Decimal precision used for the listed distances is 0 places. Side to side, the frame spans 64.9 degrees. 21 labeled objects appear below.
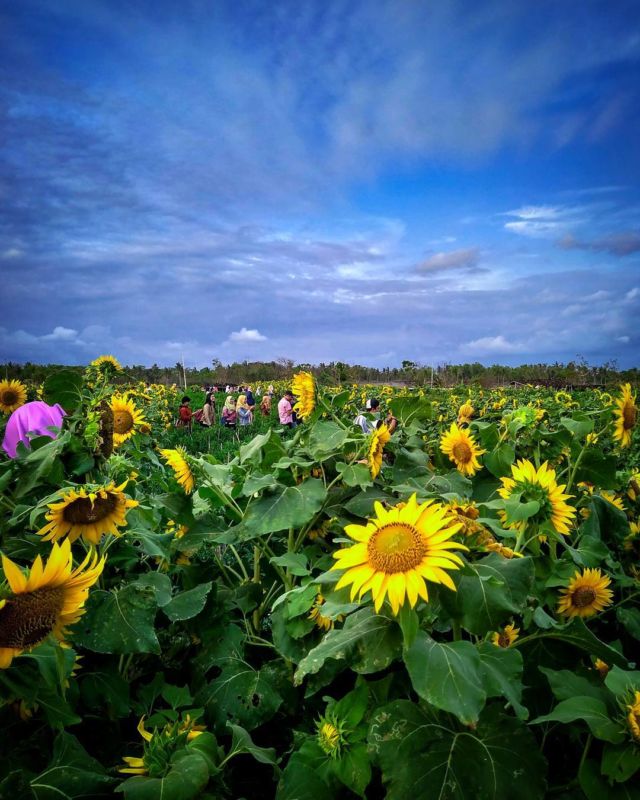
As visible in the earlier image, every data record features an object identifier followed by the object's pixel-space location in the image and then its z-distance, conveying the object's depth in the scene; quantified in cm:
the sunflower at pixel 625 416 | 239
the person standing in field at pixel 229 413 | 1745
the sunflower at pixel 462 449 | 233
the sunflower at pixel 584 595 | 157
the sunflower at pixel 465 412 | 337
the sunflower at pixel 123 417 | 260
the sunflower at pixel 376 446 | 171
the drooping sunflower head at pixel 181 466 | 171
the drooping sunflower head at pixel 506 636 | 151
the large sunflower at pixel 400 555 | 89
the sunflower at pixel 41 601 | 84
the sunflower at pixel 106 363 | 194
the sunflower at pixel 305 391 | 198
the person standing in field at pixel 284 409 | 1386
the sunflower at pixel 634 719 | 92
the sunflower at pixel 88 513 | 126
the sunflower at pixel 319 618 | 146
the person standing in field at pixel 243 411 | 1666
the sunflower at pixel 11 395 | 447
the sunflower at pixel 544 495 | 132
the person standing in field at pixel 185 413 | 1610
